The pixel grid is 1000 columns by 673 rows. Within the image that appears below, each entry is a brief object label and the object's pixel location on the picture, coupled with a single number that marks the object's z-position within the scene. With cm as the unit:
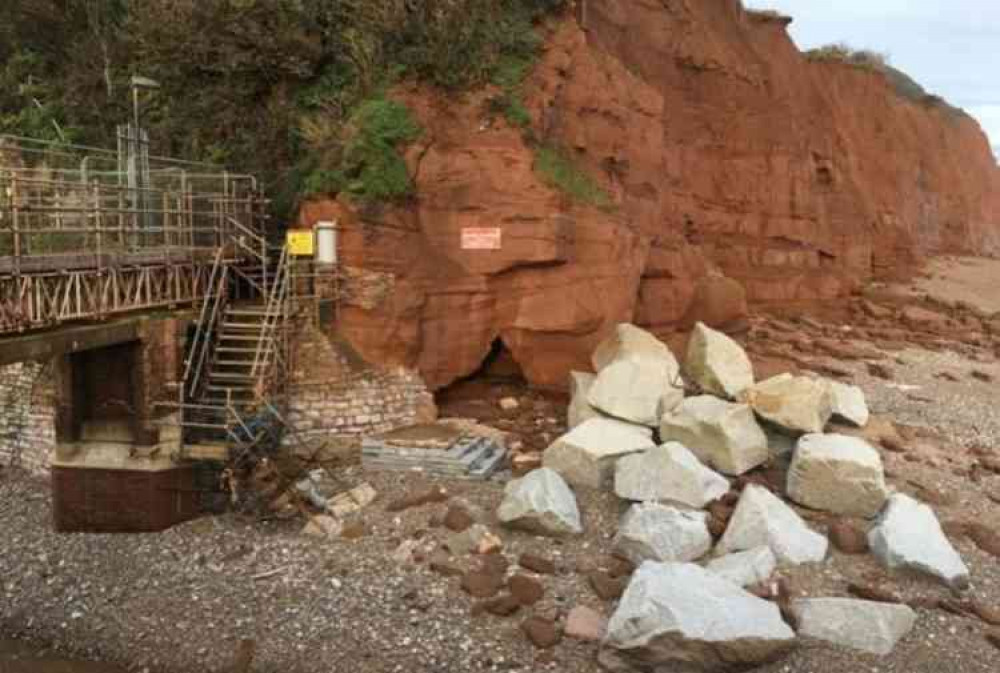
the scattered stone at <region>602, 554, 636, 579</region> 1053
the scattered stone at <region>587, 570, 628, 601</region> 1005
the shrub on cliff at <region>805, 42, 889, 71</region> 3125
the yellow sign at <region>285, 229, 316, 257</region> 1410
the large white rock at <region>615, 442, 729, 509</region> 1158
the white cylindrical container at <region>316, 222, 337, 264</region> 1406
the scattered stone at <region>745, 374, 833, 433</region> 1297
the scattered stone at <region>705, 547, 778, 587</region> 997
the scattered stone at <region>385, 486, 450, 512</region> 1222
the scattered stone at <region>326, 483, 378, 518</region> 1226
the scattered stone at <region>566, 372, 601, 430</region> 1405
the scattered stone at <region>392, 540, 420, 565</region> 1105
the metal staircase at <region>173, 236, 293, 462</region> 1255
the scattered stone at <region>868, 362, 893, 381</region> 1920
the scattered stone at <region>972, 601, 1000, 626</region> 959
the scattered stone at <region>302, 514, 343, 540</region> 1184
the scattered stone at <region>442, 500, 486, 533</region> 1152
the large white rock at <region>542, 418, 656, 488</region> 1253
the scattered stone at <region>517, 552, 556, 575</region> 1060
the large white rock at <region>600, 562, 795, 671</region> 866
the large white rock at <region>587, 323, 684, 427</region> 1368
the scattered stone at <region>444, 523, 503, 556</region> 1111
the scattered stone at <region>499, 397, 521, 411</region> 1558
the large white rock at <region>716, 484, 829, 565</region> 1065
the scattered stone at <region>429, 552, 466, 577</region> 1070
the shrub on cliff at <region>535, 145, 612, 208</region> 1482
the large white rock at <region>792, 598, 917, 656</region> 915
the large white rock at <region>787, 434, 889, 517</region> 1160
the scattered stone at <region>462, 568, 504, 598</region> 1027
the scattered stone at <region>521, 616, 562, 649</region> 945
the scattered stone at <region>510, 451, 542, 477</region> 1334
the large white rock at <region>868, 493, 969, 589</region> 1019
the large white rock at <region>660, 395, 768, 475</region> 1250
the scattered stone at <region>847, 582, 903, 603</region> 981
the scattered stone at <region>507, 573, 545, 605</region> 1009
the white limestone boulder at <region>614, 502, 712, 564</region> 1055
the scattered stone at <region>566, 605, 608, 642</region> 952
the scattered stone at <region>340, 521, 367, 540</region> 1172
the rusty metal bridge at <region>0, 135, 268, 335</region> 1041
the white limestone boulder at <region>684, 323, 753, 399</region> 1456
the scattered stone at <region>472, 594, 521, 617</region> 993
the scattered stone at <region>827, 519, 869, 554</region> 1095
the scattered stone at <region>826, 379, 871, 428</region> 1423
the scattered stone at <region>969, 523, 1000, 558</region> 1112
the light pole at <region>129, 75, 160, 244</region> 1363
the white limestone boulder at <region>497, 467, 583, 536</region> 1128
